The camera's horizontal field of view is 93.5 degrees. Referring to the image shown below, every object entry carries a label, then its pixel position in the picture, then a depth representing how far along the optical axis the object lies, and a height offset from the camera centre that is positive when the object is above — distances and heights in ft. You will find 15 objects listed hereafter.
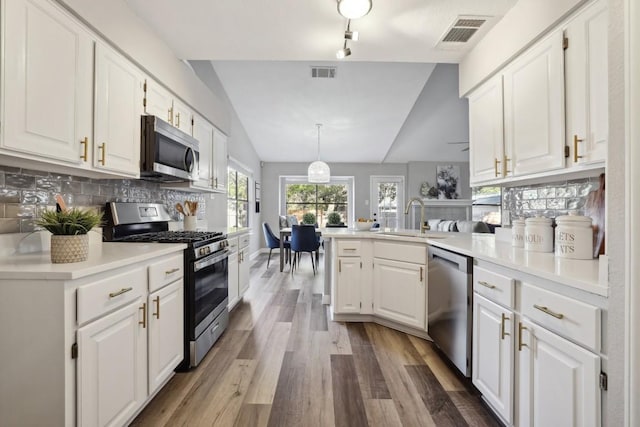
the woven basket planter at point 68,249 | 3.93 -0.46
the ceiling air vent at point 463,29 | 6.66 +4.35
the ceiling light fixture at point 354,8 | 5.75 +4.04
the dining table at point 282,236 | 16.93 -1.23
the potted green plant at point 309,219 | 20.03 -0.27
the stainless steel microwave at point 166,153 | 6.59 +1.47
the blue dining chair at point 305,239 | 16.52 -1.32
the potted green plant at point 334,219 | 21.49 -0.28
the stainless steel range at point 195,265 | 6.45 -1.19
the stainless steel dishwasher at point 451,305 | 5.82 -1.93
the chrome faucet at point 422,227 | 9.37 -0.36
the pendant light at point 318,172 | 17.13 +2.48
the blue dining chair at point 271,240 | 18.73 -1.59
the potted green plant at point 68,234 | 3.94 -0.27
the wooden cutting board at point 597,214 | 4.52 +0.04
